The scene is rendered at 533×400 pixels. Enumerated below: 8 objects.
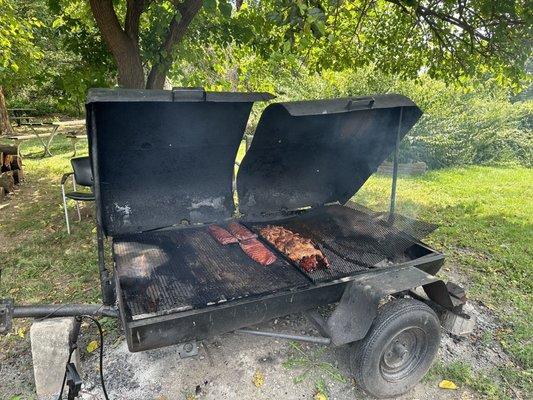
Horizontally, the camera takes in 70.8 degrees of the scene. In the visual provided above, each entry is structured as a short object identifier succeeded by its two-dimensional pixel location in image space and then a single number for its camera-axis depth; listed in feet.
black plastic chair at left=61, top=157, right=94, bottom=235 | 19.65
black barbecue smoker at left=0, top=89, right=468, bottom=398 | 8.79
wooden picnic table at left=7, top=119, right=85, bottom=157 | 43.47
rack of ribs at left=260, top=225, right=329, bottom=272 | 10.64
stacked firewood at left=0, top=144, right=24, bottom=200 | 28.30
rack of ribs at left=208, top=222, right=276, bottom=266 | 11.17
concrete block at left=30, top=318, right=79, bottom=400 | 9.21
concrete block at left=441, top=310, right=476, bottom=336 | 11.16
